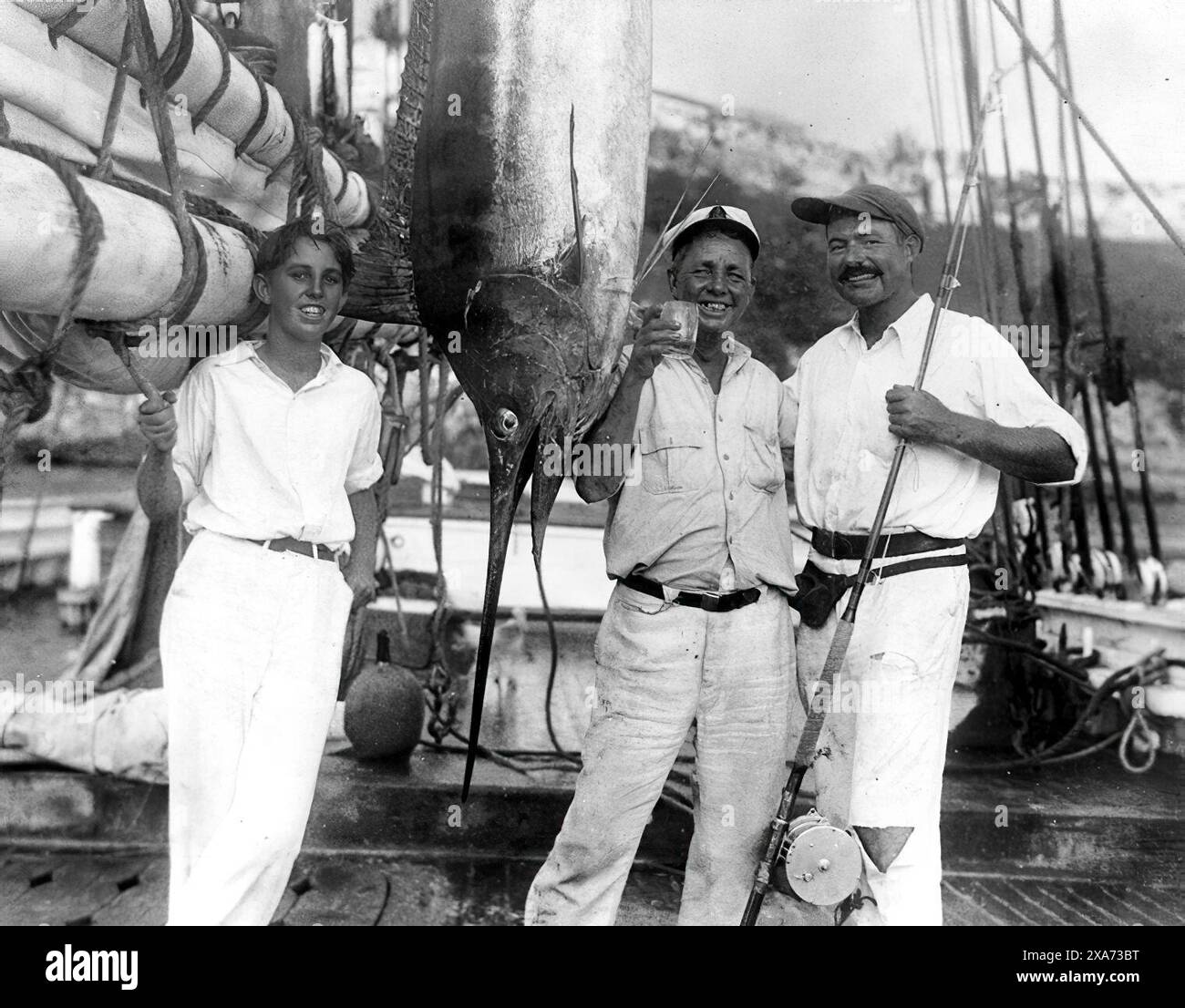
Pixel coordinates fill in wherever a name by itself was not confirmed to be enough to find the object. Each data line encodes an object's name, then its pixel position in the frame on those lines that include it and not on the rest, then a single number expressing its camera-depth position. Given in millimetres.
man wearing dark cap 2207
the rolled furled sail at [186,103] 1778
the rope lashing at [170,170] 1840
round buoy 3703
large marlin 2020
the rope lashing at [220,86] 2129
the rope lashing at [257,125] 2336
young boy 1967
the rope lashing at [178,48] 1942
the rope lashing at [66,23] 1765
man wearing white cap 2301
